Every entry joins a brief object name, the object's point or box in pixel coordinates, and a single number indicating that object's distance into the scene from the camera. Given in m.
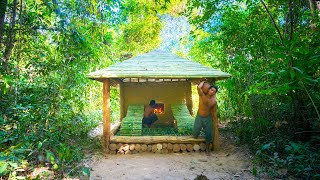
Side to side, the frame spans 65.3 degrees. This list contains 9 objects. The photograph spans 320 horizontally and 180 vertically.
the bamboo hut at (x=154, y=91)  7.17
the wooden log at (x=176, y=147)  7.27
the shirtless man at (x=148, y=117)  9.98
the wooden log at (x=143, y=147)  7.25
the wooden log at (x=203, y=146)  7.35
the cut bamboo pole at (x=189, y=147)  7.29
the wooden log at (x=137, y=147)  7.23
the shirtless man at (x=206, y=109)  6.92
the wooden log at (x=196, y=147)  7.32
